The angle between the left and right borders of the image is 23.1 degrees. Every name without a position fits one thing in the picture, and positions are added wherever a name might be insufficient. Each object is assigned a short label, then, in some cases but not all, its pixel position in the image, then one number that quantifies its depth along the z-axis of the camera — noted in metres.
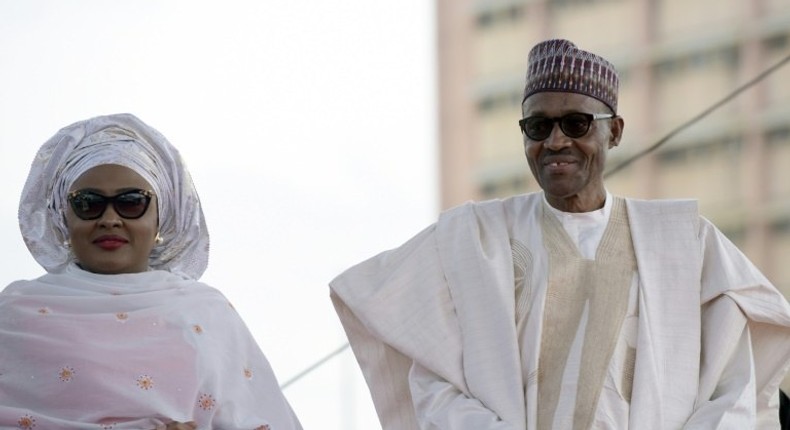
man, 5.76
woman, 5.30
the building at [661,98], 37.62
